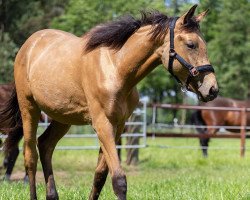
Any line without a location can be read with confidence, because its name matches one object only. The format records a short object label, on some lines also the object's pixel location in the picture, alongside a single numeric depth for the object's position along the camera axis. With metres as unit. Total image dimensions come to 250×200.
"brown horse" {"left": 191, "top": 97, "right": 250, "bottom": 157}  29.58
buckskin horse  8.26
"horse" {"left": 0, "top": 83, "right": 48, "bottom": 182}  16.75
